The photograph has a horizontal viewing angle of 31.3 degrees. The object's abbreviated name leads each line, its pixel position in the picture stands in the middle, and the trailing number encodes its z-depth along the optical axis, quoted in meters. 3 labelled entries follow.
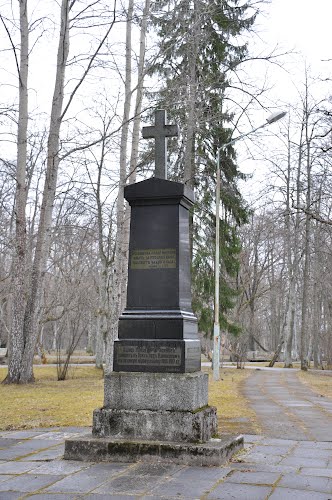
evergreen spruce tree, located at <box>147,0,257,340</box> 19.03
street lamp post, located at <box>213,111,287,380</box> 18.21
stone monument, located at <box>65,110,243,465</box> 6.38
